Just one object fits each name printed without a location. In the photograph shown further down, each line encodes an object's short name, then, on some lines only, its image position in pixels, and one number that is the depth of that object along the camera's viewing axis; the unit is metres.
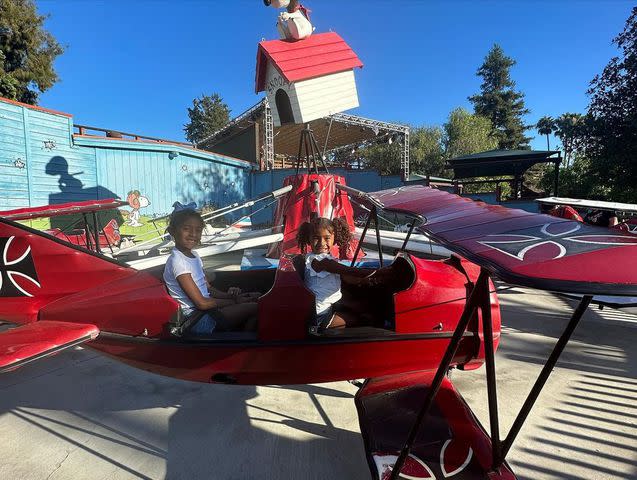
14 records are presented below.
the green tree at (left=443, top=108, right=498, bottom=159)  27.98
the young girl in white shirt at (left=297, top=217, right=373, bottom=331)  2.51
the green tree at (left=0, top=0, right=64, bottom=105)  14.91
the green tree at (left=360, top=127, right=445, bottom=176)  28.08
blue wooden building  8.19
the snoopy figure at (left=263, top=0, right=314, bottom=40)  7.50
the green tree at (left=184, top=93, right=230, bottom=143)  44.66
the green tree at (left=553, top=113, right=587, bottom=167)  33.82
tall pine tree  40.81
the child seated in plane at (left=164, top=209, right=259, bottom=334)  2.54
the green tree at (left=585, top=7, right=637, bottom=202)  13.31
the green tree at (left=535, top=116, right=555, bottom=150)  46.25
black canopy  11.69
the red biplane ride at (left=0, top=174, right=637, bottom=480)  1.76
